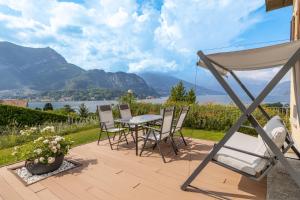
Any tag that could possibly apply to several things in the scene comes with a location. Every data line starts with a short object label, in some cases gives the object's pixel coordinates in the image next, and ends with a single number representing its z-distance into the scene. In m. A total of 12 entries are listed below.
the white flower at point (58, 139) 3.02
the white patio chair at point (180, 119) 3.87
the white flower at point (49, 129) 3.23
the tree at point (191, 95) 13.40
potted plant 2.79
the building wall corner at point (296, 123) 3.40
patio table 3.76
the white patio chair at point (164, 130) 3.39
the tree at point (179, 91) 13.33
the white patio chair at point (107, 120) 4.21
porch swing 1.80
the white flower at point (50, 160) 2.73
